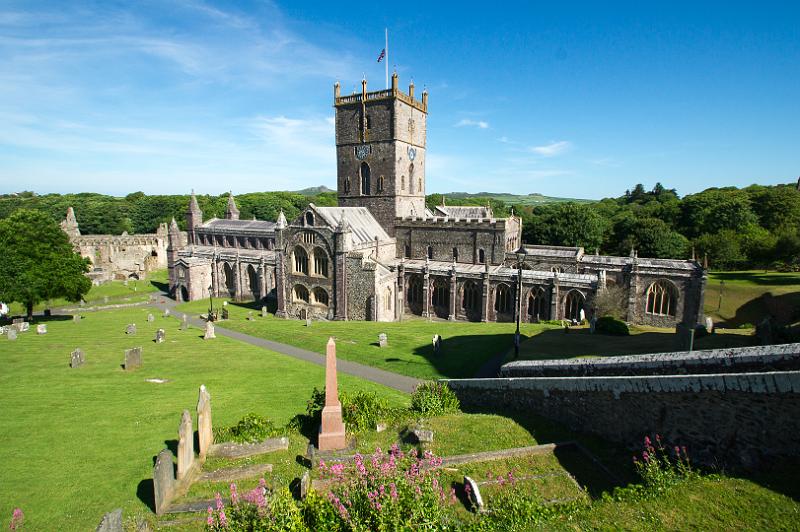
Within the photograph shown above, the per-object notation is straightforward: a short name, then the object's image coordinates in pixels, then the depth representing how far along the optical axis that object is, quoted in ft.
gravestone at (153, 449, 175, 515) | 33.81
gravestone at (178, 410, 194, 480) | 37.70
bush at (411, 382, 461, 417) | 51.90
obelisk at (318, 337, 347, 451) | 43.39
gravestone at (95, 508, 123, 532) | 25.81
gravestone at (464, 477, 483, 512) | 31.48
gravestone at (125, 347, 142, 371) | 70.64
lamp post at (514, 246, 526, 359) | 67.40
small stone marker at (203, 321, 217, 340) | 97.67
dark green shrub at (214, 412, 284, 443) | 44.60
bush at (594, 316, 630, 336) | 88.12
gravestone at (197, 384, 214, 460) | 41.91
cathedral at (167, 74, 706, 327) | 110.52
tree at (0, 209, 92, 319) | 108.23
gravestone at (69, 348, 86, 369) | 71.37
